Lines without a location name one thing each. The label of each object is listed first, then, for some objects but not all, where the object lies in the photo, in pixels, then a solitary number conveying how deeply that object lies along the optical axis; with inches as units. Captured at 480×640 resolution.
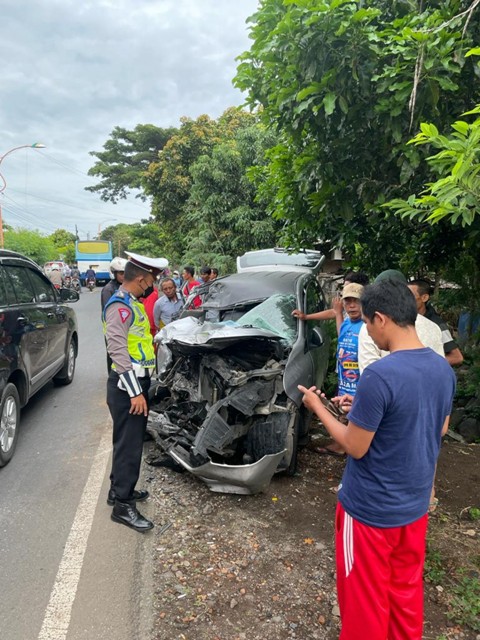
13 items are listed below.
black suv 158.2
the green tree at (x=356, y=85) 111.3
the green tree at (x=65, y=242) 2359.4
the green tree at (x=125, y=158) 1088.8
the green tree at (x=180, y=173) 691.4
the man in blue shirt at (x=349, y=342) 141.9
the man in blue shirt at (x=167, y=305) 236.1
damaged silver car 132.9
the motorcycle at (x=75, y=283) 999.9
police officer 118.7
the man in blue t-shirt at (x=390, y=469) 64.1
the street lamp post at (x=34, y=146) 633.0
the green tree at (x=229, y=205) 509.7
